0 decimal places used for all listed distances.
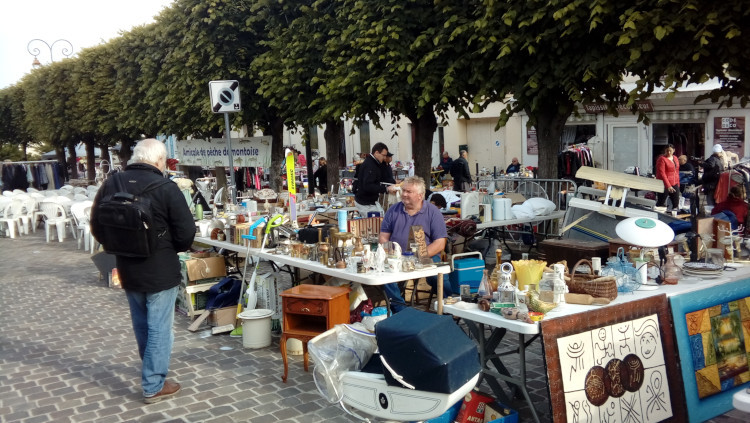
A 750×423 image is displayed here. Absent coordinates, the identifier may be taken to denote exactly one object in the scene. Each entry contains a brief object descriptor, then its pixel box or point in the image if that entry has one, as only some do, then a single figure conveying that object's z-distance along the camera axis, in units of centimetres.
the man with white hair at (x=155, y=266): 472
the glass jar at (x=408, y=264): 535
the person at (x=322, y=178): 1888
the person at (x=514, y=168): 1900
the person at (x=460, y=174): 1762
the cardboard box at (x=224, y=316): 690
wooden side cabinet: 512
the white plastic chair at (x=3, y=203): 1669
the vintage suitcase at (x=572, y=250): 539
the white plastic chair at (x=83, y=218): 1340
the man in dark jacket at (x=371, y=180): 915
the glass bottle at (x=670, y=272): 459
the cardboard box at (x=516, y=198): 1011
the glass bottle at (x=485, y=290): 432
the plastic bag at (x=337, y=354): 383
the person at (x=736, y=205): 765
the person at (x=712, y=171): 1322
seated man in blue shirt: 608
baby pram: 317
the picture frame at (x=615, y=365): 371
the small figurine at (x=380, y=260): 532
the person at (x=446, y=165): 1941
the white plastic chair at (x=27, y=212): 1672
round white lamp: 461
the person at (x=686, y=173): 1517
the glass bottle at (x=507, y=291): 412
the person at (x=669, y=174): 1323
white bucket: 617
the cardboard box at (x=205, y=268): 736
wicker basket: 413
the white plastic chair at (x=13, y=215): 1637
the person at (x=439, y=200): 962
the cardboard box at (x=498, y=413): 404
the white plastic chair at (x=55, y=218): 1509
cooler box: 583
